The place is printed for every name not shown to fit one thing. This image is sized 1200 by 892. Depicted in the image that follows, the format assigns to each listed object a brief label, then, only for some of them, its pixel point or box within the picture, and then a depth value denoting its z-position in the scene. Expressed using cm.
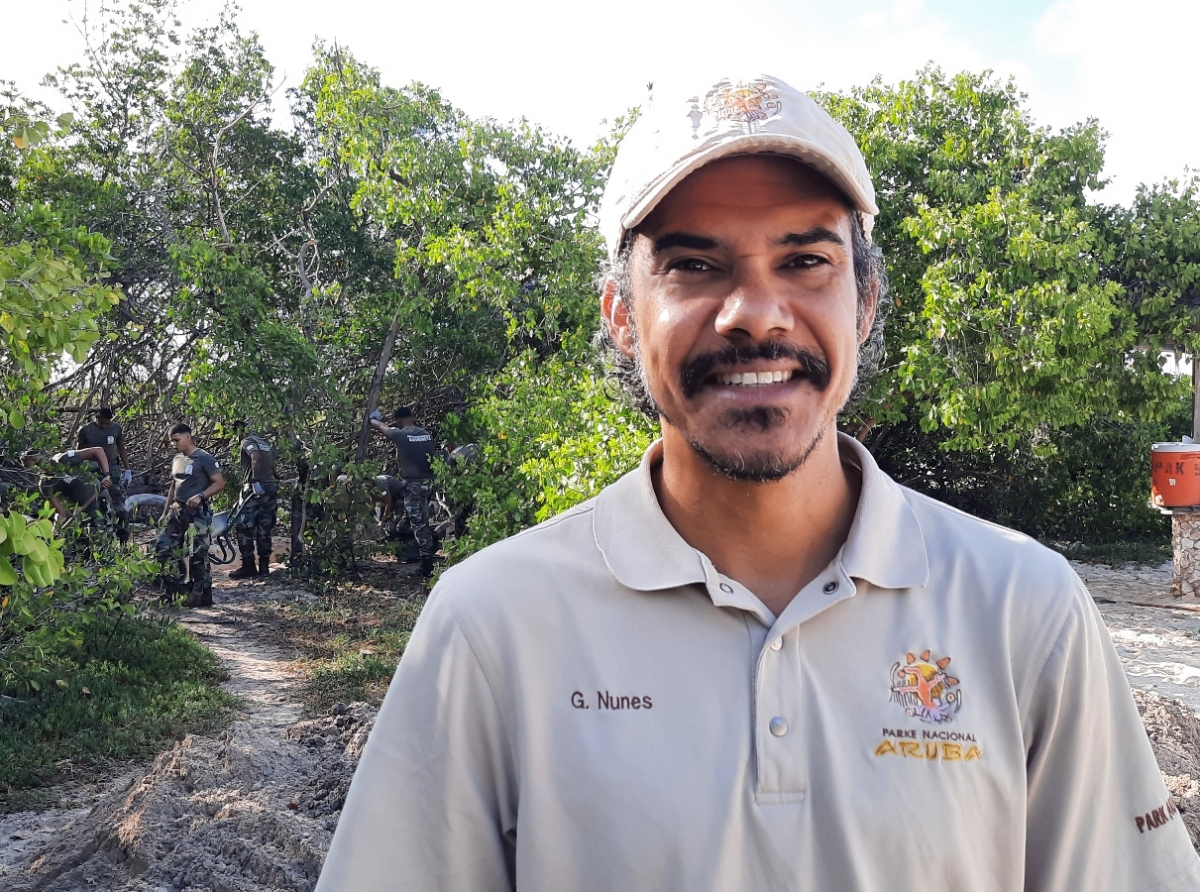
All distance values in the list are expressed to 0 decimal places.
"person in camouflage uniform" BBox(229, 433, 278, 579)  1089
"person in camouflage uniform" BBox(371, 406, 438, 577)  1095
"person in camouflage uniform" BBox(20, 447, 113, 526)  902
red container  913
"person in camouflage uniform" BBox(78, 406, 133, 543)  1194
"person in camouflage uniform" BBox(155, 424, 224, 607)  980
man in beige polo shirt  126
